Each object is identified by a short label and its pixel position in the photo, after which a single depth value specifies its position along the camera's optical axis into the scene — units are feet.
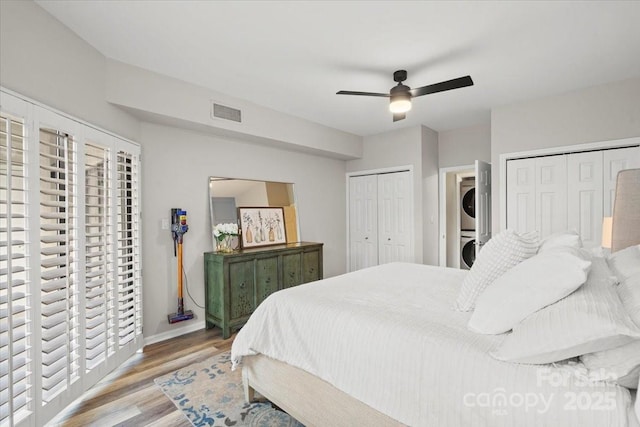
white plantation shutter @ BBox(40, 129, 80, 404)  5.98
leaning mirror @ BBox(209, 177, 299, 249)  11.98
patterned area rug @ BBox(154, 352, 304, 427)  6.24
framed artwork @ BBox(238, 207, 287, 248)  12.66
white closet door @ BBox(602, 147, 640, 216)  9.95
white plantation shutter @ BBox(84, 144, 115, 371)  7.29
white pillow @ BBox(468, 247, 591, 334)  3.74
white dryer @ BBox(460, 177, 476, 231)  16.63
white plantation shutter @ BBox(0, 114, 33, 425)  5.06
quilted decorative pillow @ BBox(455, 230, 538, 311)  5.17
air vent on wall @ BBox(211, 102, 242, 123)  10.71
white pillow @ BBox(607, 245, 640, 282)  4.63
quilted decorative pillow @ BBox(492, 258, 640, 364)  3.06
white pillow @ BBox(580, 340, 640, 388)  2.99
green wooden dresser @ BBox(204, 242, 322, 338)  10.68
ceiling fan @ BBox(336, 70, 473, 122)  8.05
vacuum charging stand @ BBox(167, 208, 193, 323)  10.54
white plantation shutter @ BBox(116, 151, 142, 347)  8.54
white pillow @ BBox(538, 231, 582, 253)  5.29
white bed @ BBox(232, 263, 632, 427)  3.23
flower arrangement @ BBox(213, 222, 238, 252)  11.46
